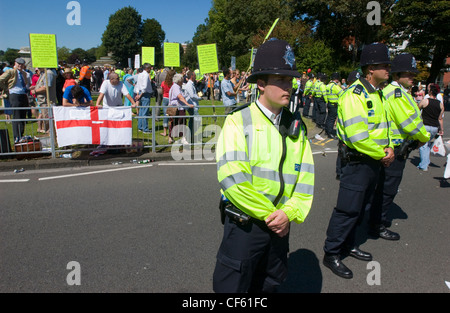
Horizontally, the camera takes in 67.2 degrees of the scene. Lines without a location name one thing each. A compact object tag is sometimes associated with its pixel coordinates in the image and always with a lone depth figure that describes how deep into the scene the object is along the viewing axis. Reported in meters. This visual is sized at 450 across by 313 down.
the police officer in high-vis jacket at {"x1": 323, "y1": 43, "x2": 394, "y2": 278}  3.38
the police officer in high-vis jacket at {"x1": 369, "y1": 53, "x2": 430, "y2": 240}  4.14
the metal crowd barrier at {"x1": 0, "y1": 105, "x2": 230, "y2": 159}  7.29
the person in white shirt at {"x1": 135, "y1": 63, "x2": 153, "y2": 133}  10.98
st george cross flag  7.27
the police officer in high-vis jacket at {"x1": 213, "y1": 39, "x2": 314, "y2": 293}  2.00
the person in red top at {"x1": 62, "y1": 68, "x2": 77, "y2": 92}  8.95
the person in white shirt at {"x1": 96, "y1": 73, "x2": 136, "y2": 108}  8.45
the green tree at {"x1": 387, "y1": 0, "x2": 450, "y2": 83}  23.20
